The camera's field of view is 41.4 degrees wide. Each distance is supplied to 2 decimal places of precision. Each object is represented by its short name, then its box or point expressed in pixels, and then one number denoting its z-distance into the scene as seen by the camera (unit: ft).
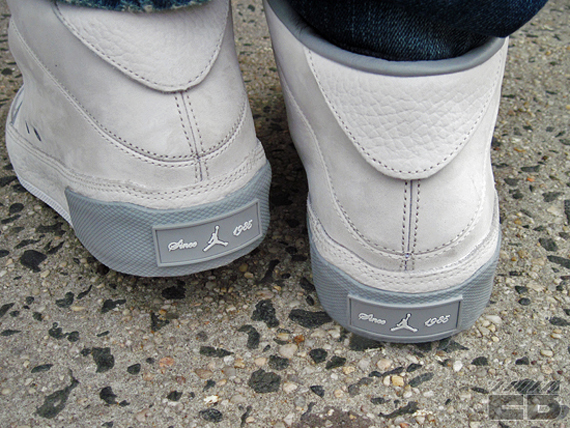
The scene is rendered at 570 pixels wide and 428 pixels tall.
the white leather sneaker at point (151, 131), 1.02
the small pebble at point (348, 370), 1.07
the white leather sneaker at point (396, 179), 0.95
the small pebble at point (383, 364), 1.08
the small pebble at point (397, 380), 1.05
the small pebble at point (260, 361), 1.08
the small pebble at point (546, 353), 1.08
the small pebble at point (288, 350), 1.10
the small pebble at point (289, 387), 1.05
